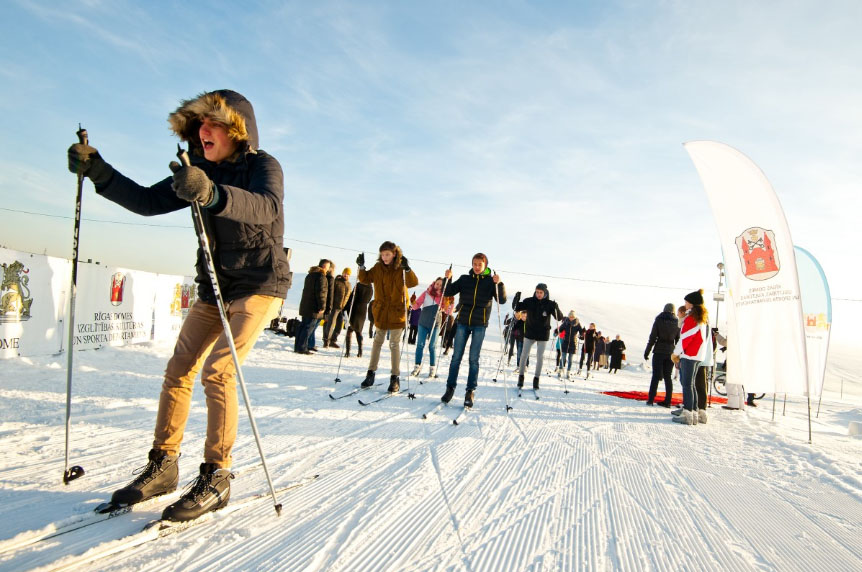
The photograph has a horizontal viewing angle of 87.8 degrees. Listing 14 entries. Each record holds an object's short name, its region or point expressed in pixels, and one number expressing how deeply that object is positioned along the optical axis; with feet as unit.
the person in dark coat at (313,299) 30.01
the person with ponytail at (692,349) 20.99
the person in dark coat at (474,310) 19.90
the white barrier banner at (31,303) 18.63
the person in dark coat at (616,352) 61.93
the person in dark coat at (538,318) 28.02
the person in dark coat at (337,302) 34.04
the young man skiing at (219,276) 7.15
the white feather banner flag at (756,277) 19.21
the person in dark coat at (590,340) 54.69
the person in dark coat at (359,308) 32.96
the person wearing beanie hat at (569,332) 43.16
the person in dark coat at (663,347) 26.16
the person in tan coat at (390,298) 21.49
